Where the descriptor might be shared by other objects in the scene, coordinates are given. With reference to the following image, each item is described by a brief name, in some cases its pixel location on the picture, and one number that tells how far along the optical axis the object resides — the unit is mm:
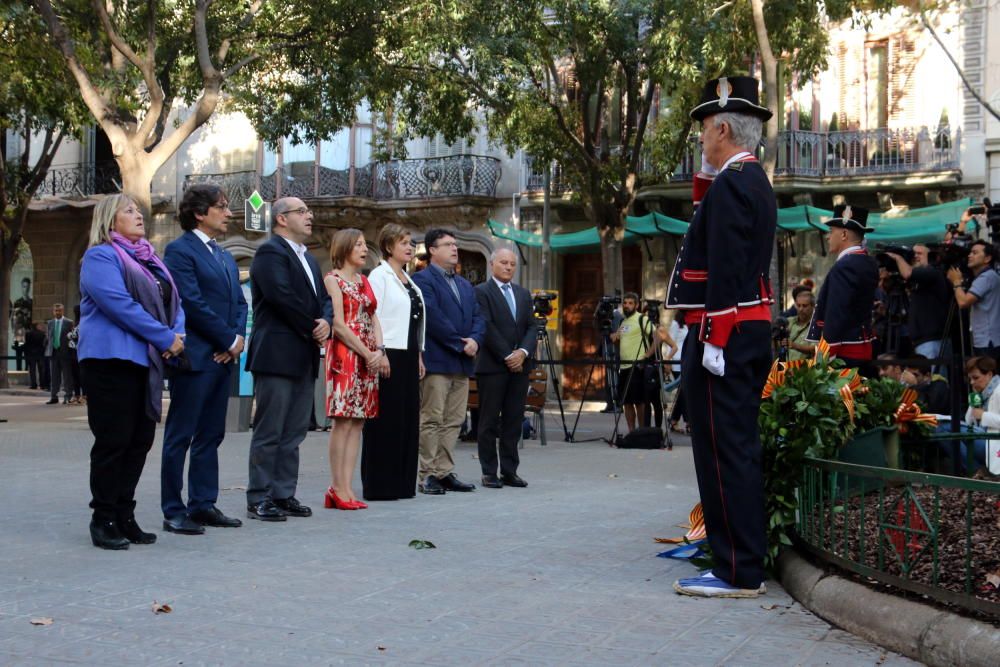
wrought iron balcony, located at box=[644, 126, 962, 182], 25203
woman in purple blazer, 6430
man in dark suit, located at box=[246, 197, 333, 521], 7746
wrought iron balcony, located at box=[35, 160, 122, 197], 35500
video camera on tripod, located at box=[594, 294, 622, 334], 16625
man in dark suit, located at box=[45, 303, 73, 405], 24078
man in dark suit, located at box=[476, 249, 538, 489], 9883
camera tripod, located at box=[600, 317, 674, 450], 14609
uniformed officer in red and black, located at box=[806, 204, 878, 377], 8031
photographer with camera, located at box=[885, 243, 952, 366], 10977
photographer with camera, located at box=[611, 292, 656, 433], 15711
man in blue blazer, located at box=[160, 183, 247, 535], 7125
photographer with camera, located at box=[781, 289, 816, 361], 13602
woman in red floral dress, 8312
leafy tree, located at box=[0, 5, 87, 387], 20844
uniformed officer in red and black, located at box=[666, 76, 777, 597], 5336
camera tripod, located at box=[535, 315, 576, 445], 14859
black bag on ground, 14461
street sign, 15555
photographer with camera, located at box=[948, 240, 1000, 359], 10656
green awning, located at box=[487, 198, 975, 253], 22172
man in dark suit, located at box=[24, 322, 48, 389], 31391
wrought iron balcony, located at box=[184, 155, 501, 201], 30266
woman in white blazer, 8781
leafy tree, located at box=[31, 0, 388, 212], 17703
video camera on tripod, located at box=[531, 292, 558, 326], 15086
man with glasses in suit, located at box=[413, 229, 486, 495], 9469
